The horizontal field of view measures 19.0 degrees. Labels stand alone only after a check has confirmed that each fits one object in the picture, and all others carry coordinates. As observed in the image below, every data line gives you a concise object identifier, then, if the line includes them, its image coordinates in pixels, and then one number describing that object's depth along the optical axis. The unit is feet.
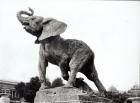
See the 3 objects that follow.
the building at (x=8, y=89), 238.48
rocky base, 44.34
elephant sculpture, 46.85
